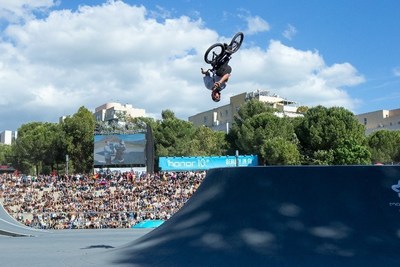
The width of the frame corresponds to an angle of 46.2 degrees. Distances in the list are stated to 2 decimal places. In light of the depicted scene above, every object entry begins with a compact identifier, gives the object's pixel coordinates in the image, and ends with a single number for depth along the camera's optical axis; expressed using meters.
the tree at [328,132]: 56.44
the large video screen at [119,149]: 48.41
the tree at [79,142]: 69.19
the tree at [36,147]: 73.44
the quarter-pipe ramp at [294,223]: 8.70
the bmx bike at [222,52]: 16.33
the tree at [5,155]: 107.41
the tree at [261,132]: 62.31
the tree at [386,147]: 61.75
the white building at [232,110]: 109.07
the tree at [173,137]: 70.06
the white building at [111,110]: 162.66
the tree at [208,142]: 74.94
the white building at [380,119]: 85.69
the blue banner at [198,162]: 47.66
